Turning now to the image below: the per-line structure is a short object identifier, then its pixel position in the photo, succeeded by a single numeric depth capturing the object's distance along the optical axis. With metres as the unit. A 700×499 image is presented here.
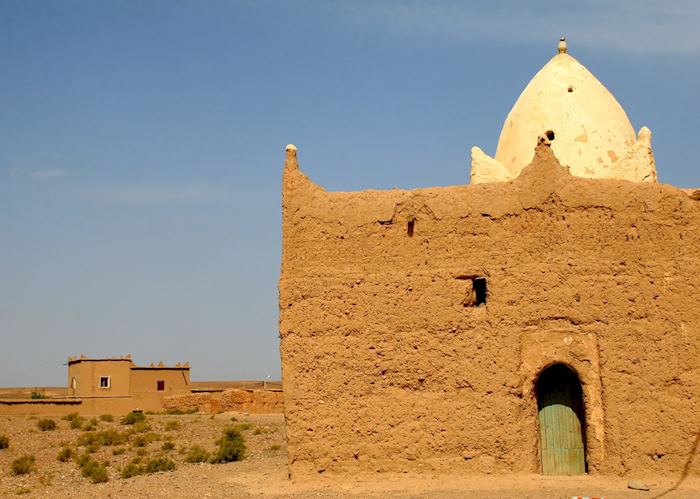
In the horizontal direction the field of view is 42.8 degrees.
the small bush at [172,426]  22.94
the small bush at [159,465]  15.42
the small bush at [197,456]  16.80
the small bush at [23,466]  16.59
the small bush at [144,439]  19.98
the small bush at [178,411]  28.73
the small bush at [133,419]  25.12
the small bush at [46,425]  23.30
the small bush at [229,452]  16.58
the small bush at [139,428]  22.27
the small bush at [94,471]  14.74
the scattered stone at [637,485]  10.80
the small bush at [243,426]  22.60
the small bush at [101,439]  20.03
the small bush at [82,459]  16.92
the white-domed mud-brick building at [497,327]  11.39
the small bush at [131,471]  15.06
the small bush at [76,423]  23.90
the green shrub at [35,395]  37.28
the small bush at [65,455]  17.97
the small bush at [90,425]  23.29
